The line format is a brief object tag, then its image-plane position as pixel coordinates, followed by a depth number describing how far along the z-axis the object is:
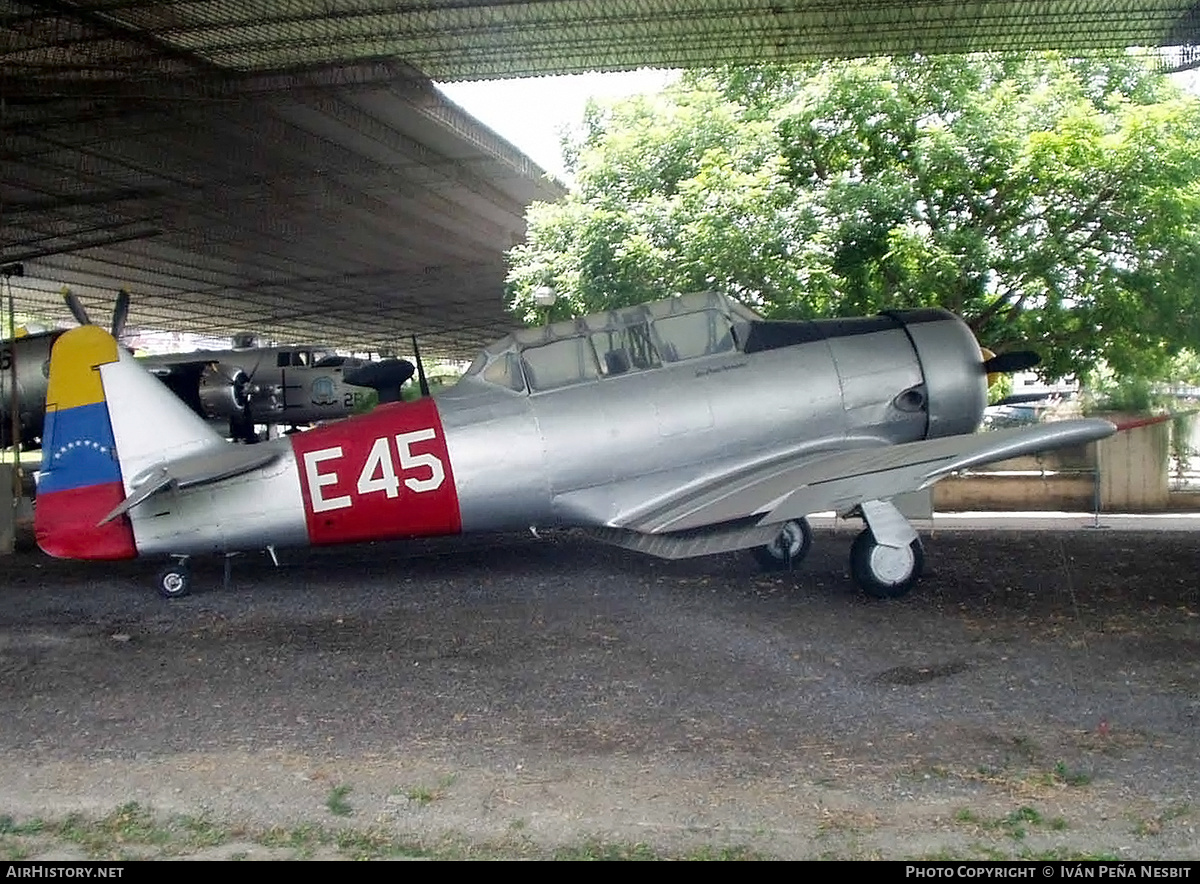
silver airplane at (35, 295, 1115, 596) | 9.06
